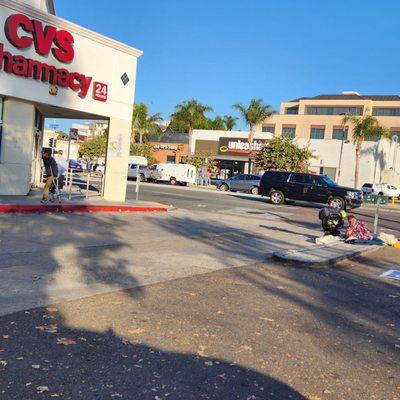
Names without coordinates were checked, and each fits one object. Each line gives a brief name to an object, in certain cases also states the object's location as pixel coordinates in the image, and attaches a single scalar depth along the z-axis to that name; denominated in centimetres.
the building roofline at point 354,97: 8606
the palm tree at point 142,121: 6544
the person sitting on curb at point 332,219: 1286
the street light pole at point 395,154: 5974
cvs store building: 1505
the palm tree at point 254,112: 5528
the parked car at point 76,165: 5256
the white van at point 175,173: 4512
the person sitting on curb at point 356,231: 1280
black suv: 2592
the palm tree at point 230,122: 9081
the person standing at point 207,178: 4803
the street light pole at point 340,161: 5296
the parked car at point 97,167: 5805
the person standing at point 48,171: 1486
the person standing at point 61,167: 1633
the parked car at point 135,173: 4634
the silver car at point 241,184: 3919
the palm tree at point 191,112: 6278
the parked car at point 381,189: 4891
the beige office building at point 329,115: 7712
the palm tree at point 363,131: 5050
